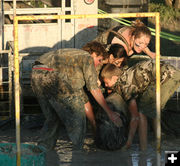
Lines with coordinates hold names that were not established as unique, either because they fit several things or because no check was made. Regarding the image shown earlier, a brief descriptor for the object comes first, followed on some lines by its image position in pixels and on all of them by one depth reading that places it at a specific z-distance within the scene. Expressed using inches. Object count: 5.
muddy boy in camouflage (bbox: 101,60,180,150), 508.4
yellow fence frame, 379.5
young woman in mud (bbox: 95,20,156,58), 511.5
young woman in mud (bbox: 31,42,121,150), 478.5
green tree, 1571.2
